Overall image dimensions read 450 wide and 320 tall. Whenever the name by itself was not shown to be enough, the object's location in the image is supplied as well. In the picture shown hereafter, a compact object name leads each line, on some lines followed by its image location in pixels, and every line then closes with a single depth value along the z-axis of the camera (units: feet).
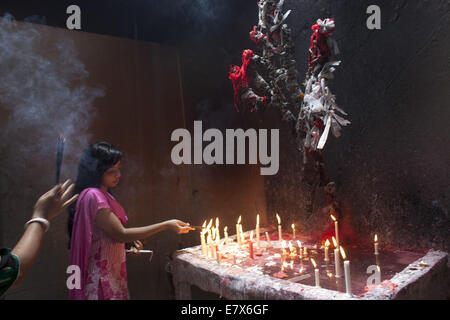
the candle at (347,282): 6.34
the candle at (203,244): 10.25
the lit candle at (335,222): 9.52
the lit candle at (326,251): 8.86
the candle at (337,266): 7.71
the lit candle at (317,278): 7.03
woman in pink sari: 7.48
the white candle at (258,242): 10.92
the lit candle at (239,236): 11.19
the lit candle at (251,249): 9.88
